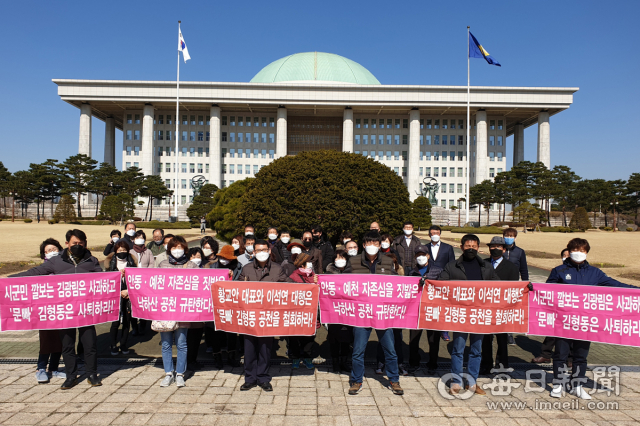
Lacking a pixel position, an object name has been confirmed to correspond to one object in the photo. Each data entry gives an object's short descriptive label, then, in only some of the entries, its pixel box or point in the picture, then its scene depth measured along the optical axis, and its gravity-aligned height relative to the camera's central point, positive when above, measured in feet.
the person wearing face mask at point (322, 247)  26.30 -2.42
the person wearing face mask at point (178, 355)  17.99 -7.13
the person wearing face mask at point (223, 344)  20.72 -7.51
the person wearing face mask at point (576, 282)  17.97 -3.40
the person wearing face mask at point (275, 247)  25.53 -2.42
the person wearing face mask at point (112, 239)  25.84 -2.16
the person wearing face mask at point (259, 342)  17.98 -6.57
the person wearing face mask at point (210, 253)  22.29 -2.51
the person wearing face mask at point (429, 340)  20.10 -7.07
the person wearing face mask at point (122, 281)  22.54 -4.43
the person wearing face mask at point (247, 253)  21.24 -2.39
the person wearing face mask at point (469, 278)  18.01 -3.25
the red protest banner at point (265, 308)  18.98 -4.97
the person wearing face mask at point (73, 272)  18.12 -3.32
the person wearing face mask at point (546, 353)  22.18 -8.37
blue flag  145.89 +66.88
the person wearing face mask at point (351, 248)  19.84 -1.86
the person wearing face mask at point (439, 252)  24.43 -2.47
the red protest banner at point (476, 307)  19.15 -4.78
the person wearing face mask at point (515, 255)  23.84 -2.52
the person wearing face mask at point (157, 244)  27.68 -2.47
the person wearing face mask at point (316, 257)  24.35 -2.89
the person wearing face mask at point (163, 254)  21.68 -2.58
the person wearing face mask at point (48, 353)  18.54 -7.30
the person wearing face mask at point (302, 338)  20.08 -7.11
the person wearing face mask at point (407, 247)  27.86 -2.46
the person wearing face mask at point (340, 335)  19.77 -6.59
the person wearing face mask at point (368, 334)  17.75 -6.08
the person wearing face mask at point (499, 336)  19.89 -6.55
